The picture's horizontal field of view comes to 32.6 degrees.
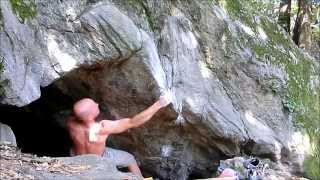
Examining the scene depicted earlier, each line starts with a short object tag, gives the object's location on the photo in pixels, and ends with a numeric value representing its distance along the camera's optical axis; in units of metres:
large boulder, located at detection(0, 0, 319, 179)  5.55
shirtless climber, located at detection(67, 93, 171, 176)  6.11
